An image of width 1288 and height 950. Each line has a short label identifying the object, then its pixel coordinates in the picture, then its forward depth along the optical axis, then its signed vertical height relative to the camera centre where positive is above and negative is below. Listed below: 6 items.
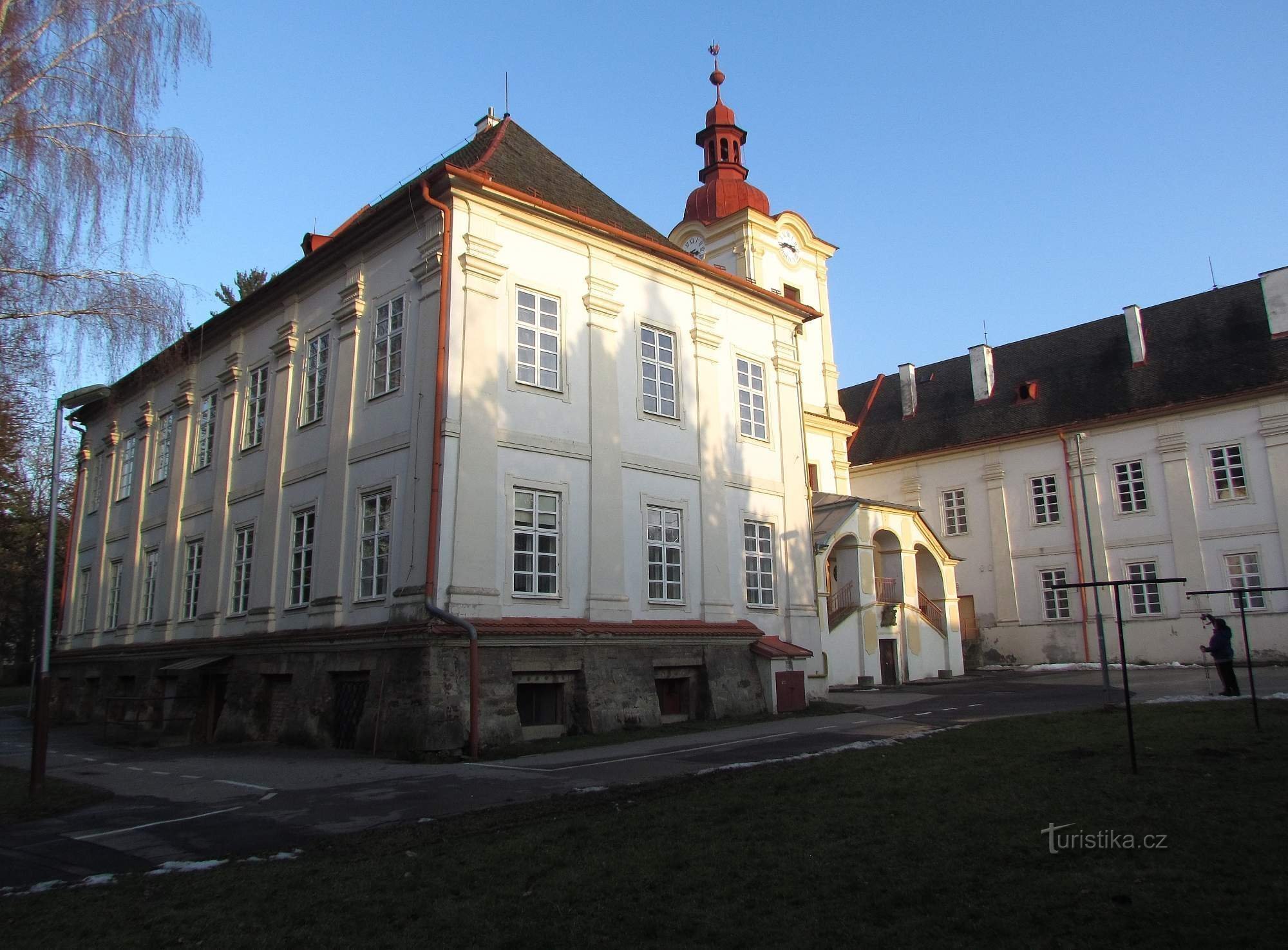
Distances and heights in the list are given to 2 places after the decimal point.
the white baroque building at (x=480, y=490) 16.14 +3.61
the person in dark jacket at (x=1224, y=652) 16.97 -0.07
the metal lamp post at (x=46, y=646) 11.29 +0.36
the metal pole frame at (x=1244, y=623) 11.45 +0.30
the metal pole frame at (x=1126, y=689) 8.56 -0.35
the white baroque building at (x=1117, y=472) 32.66 +6.96
